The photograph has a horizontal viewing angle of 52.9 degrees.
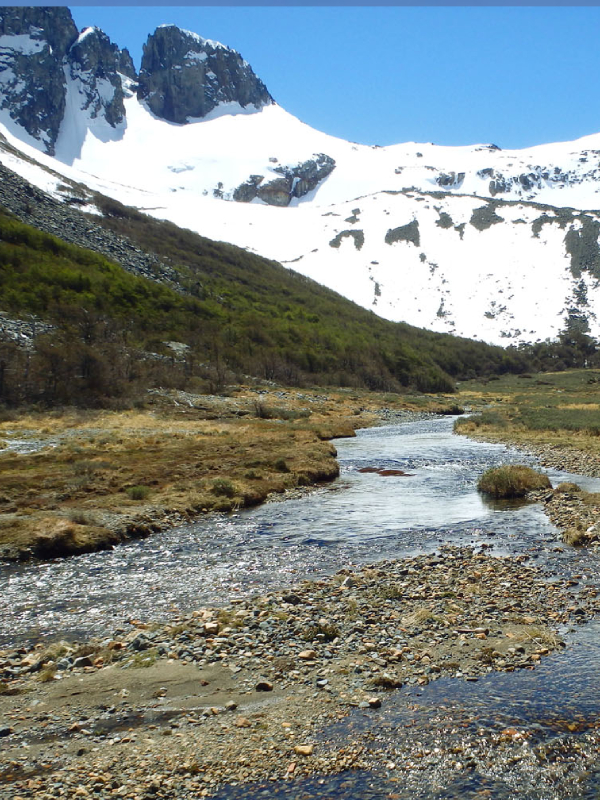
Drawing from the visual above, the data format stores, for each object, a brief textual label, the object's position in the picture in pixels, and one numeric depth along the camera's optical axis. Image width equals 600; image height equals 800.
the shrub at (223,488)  23.94
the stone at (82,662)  9.94
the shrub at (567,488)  23.03
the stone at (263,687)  9.09
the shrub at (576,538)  16.25
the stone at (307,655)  10.05
